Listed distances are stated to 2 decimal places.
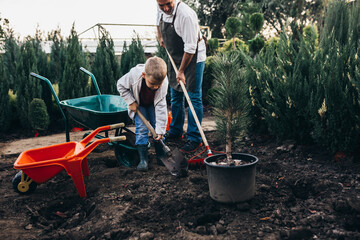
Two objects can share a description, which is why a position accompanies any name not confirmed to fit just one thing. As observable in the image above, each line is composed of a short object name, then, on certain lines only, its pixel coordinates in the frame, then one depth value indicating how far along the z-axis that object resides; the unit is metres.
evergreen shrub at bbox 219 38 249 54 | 8.44
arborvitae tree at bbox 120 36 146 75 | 6.92
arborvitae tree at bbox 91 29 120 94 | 6.29
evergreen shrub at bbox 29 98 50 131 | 5.32
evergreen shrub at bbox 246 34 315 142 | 3.12
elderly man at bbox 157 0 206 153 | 3.19
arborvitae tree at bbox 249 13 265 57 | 6.96
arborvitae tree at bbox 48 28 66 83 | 6.62
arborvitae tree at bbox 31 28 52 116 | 5.82
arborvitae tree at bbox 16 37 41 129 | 5.59
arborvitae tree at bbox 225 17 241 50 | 8.02
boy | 3.11
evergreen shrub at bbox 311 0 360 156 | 2.58
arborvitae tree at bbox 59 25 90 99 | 5.62
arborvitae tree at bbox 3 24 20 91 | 6.46
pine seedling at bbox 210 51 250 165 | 2.20
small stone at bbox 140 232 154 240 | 1.87
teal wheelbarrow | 3.28
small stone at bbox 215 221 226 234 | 1.89
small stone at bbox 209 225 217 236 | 1.89
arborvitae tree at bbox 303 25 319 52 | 3.36
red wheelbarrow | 2.49
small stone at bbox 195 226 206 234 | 1.92
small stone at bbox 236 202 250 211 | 2.12
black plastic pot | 2.10
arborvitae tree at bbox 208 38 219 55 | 9.07
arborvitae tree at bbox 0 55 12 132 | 5.46
